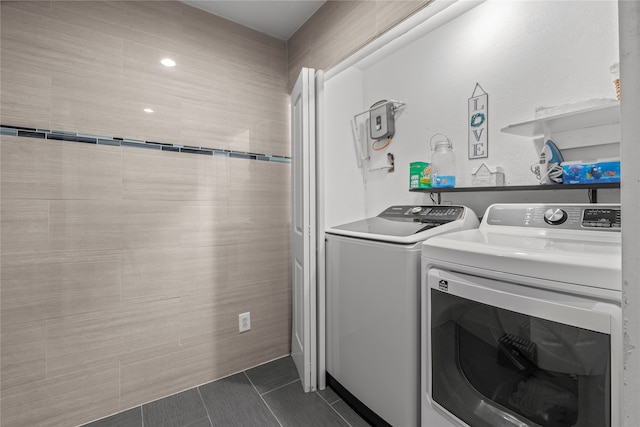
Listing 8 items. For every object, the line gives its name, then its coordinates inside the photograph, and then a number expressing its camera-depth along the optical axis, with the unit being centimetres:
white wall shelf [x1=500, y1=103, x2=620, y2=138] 112
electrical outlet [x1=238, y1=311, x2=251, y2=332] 219
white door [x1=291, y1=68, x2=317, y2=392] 185
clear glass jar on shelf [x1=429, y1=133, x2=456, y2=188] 176
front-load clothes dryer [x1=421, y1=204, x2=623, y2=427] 79
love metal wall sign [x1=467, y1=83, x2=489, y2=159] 163
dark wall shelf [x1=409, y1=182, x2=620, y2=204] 111
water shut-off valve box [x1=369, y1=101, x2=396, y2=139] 210
